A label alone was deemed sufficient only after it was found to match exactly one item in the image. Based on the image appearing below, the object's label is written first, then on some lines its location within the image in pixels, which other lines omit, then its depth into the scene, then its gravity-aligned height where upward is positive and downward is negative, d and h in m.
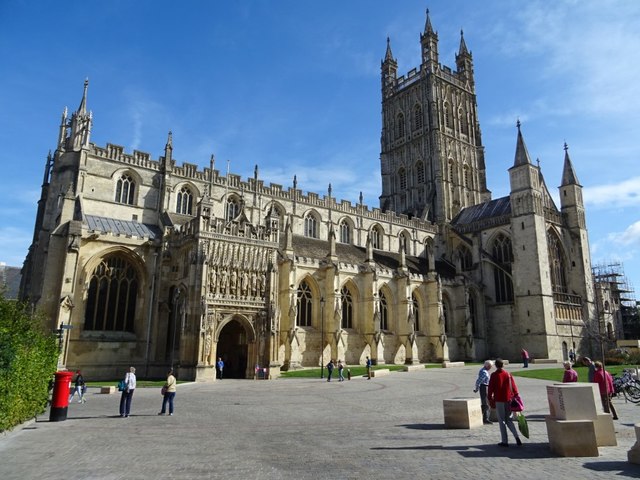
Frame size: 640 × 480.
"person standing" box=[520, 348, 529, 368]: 35.78 -0.78
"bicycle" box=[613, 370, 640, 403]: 16.41 -1.25
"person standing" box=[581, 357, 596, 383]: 13.01 -0.50
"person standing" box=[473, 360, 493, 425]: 12.55 -1.06
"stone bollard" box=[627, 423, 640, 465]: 7.76 -1.66
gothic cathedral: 29.52 +6.57
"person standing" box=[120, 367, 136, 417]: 14.12 -1.49
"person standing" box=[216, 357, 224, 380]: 29.02 -1.26
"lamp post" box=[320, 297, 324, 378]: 33.87 +0.76
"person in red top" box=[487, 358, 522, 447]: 9.42 -0.94
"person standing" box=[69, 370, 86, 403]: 17.93 -1.66
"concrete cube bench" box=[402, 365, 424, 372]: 34.31 -1.43
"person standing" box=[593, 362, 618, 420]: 12.25 -0.85
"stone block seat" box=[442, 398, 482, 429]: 11.72 -1.60
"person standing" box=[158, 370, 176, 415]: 14.12 -1.36
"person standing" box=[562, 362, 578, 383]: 12.87 -0.64
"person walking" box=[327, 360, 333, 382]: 26.58 -1.19
